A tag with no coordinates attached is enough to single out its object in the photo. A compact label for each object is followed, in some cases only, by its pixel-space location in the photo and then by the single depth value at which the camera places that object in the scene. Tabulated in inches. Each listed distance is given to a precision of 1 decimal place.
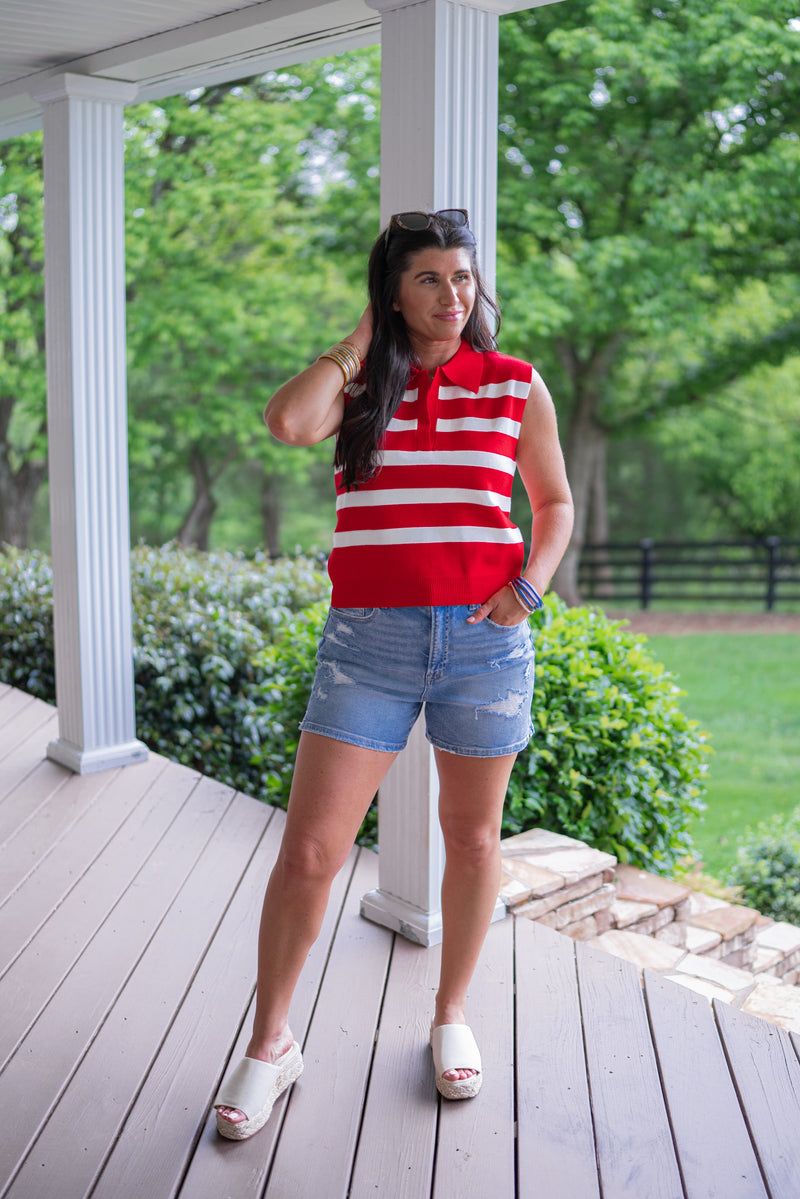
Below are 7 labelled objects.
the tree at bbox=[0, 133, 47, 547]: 346.3
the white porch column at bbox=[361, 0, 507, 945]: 95.0
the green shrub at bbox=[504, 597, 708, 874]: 129.2
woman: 73.3
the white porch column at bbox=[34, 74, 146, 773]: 144.9
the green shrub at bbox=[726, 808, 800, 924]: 160.1
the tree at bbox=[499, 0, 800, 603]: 335.9
